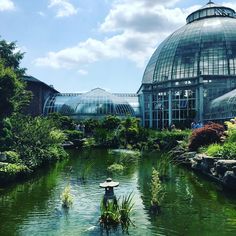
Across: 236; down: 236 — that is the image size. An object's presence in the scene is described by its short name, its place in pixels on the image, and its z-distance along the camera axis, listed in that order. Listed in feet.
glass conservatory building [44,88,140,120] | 187.28
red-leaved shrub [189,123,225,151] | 73.20
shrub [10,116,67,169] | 65.76
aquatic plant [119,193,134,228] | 31.44
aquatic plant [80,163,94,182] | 55.46
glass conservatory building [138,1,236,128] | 165.35
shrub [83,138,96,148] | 118.43
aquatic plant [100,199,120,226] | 31.17
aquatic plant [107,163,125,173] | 63.71
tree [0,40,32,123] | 60.42
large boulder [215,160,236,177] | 45.60
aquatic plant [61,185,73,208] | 37.78
